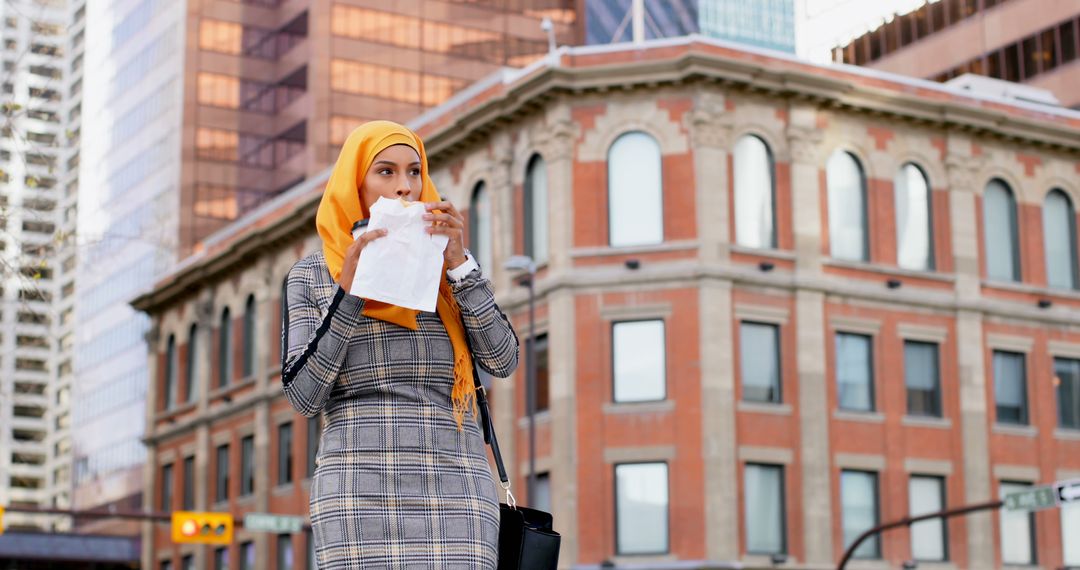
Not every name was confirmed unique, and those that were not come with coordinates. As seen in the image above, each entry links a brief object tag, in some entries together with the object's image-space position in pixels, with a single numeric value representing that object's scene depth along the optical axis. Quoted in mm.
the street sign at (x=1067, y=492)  30484
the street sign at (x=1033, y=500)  31675
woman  5082
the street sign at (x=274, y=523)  35656
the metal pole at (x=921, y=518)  32494
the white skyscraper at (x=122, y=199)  83188
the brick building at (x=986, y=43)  59750
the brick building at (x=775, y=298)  40406
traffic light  36562
